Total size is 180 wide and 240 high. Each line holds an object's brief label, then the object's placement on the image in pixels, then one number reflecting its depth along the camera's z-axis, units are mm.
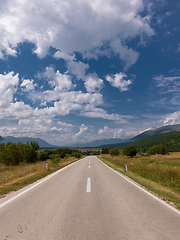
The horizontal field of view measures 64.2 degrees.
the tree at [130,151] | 74062
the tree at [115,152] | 91381
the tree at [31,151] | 33703
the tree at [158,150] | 83500
